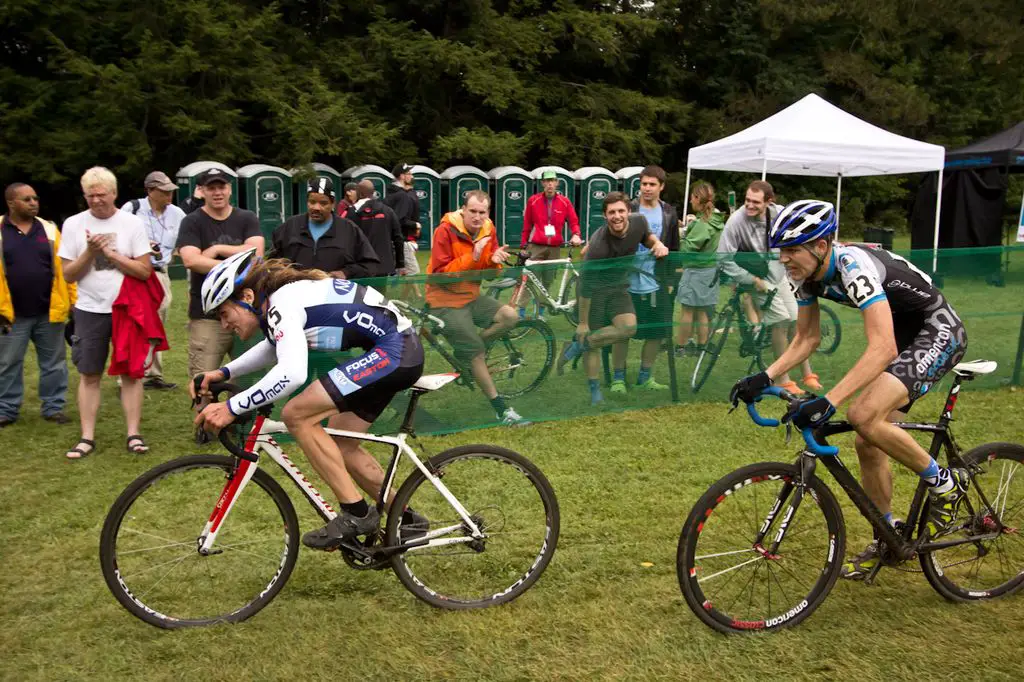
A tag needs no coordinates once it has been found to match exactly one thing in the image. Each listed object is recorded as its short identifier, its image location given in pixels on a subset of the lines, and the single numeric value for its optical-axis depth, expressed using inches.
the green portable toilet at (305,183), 1006.4
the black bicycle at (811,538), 169.3
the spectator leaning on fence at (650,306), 336.5
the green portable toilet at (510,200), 1096.2
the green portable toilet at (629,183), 1198.3
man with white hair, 290.2
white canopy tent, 643.5
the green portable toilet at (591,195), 1161.7
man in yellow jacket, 316.8
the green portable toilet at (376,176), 1018.1
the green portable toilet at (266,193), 948.6
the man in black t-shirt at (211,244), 289.4
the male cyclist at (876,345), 166.1
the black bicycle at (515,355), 306.2
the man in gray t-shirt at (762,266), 347.6
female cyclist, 169.3
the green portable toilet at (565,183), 1130.7
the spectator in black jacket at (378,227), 382.9
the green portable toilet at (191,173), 882.1
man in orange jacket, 306.3
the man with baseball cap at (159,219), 378.3
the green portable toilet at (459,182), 1085.1
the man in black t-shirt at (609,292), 331.0
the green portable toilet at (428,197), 1053.2
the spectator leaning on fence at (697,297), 341.1
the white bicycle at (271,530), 176.9
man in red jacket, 528.1
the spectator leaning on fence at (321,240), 302.4
